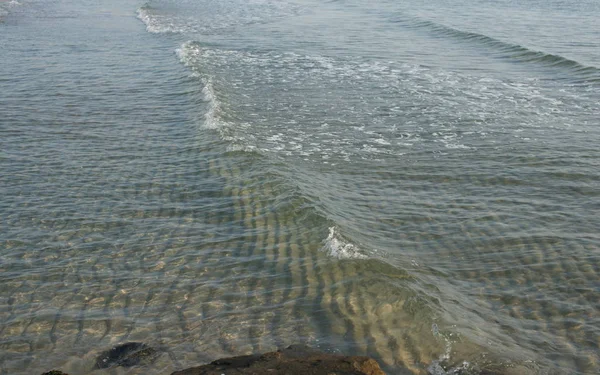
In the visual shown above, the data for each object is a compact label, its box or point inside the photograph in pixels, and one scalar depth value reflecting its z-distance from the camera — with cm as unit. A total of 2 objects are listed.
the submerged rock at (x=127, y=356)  725
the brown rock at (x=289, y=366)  588
